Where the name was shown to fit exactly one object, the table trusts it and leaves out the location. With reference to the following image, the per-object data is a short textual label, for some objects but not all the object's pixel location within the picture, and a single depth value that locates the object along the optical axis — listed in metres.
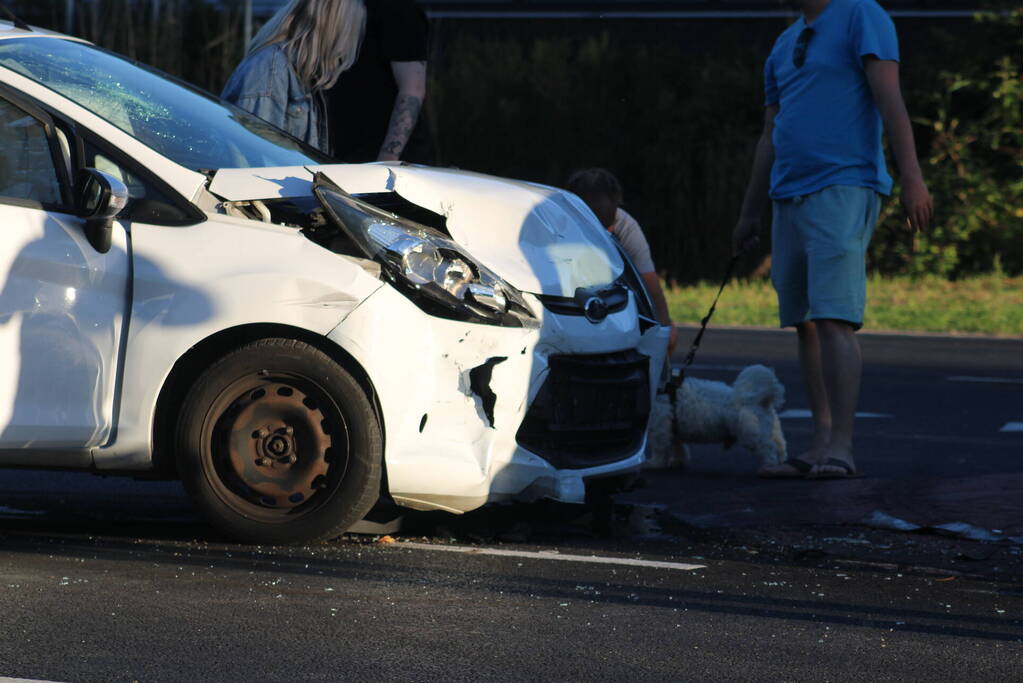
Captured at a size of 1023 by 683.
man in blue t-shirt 13.95
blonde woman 14.22
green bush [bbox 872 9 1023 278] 37.37
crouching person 15.44
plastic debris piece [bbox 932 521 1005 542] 11.63
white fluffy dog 15.18
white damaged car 10.59
